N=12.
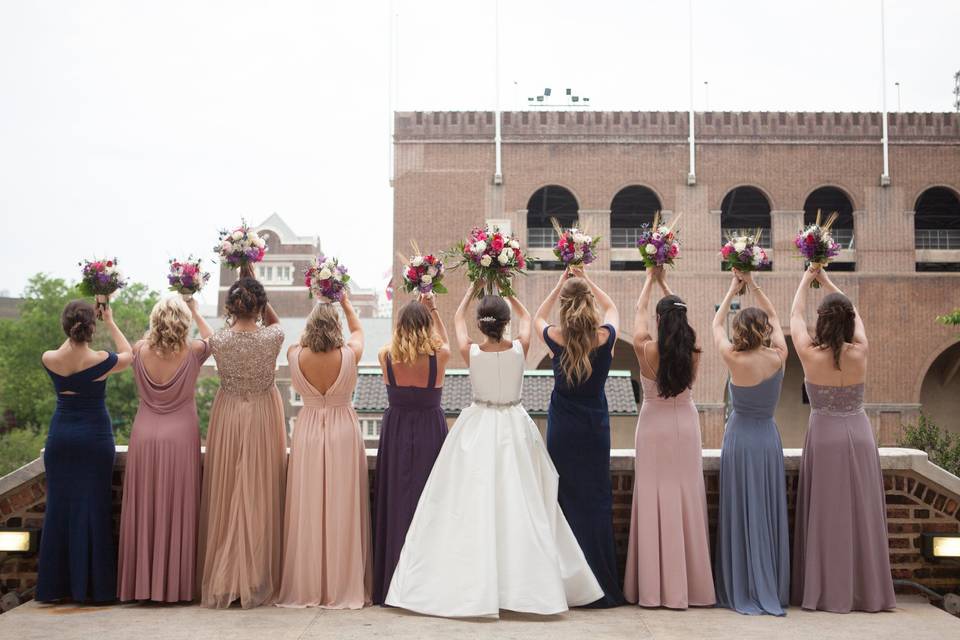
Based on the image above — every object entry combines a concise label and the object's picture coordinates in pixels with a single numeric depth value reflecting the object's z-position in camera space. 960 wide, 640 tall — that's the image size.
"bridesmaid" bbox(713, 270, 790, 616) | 6.14
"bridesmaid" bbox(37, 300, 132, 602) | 6.21
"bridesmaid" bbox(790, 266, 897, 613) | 6.11
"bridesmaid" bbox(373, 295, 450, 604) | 6.24
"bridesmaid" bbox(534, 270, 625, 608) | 6.13
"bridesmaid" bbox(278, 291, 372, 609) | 6.13
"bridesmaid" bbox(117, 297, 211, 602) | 6.14
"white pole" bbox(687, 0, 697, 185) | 28.94
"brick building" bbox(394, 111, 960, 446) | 28.89
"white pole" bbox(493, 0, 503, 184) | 29.09
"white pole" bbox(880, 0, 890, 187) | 29.11
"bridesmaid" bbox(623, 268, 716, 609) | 6.11
